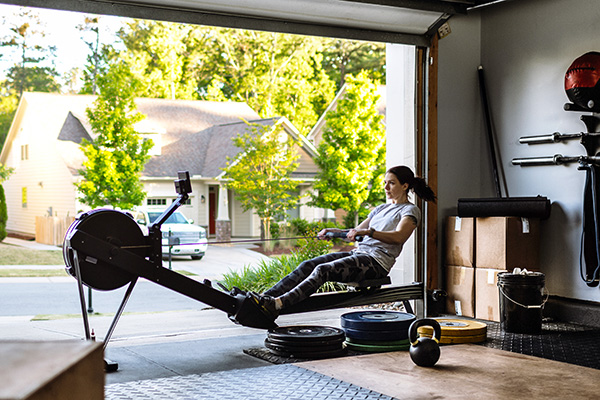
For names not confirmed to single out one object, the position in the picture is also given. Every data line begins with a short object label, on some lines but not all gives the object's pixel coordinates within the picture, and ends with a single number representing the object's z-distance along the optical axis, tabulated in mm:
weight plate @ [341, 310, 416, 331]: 4988
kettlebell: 4414
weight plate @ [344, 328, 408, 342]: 4992
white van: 16812
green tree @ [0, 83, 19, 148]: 28547
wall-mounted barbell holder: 6121
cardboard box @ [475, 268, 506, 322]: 6250
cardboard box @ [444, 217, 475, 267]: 6562
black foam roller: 6410
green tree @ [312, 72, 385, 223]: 18406
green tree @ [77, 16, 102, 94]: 26859
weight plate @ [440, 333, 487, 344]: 5254
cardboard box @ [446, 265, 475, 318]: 6535
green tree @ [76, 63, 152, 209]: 17266
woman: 5146
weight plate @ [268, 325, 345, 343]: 4805
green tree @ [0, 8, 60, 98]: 27109
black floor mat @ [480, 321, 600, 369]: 4809
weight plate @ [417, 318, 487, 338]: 5245
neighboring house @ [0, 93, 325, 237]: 21109
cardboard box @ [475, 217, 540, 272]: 6285
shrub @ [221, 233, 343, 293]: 9195
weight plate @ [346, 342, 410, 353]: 4969
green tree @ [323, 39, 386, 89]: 27725
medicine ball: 5984
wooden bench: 1335
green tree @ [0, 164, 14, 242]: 20672
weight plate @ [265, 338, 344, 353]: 4797
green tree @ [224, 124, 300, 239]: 18828
